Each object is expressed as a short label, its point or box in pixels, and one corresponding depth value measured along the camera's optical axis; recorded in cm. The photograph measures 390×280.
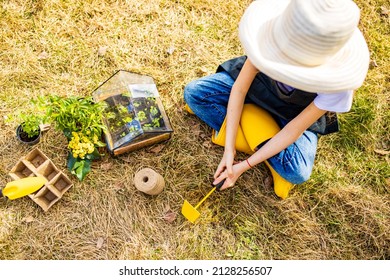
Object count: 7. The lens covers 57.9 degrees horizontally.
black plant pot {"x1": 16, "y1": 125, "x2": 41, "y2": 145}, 263
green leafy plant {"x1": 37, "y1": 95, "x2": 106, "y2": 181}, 222
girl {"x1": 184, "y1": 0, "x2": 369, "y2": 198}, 137
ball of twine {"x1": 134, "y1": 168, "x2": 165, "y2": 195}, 240
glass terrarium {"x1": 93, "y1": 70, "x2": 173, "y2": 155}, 249
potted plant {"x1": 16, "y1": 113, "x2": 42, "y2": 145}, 245
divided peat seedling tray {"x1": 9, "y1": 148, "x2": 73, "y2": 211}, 247
